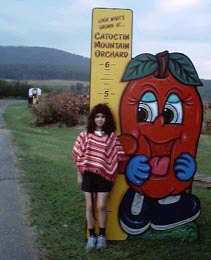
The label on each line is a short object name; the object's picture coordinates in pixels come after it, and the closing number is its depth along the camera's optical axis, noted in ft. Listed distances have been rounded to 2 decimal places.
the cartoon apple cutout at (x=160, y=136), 17.40
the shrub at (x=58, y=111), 77.87
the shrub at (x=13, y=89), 233.35
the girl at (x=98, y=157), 16.80
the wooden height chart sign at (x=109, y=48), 17.20
